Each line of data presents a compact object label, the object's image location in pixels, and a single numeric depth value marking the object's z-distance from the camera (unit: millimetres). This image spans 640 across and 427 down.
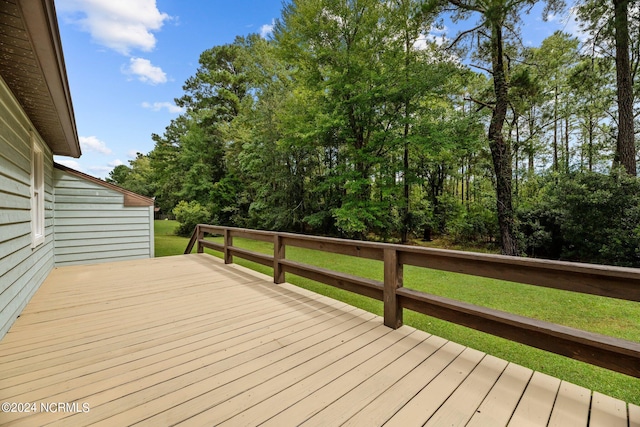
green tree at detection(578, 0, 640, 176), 6594
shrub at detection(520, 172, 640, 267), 6156
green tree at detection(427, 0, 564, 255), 8211
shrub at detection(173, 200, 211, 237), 13828
